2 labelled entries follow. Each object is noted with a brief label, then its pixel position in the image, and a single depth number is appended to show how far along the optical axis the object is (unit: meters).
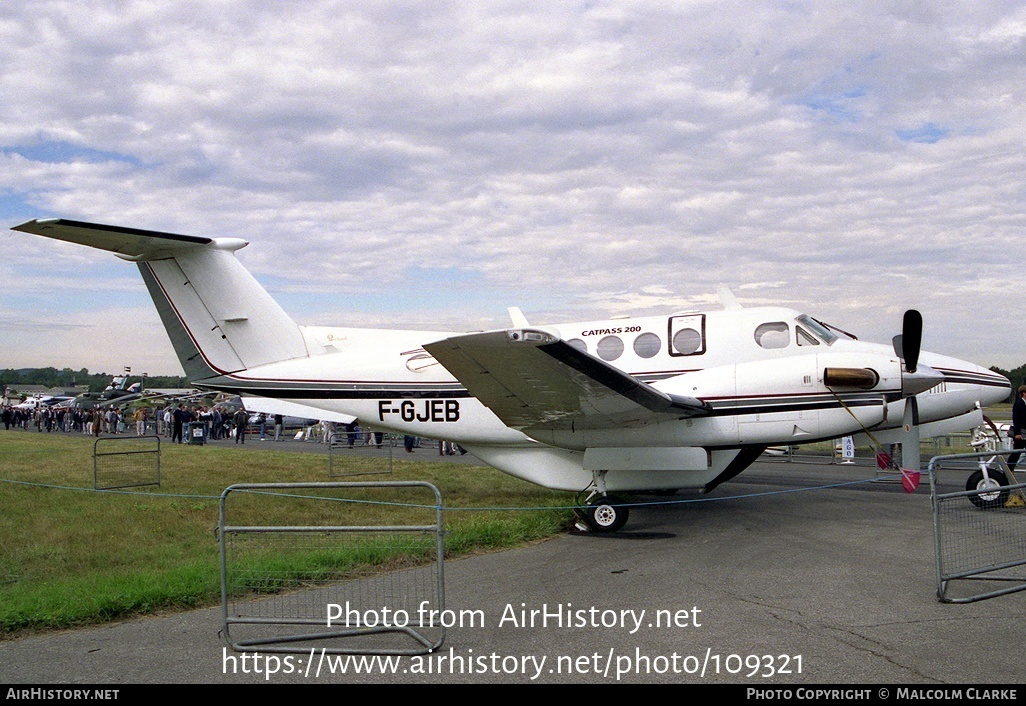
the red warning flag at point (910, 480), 9.05
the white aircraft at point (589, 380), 10.11
